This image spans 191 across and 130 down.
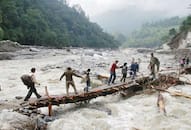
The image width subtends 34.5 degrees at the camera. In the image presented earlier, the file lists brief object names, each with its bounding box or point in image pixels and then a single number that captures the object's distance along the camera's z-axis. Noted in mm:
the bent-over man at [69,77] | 16219
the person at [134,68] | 22038
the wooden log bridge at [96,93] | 14625
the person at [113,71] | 20133
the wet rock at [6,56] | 46816
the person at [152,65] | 21294
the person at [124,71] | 20819
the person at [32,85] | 15086
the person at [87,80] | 17812
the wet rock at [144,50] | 108438
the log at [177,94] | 18441
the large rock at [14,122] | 12086
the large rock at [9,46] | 50650
